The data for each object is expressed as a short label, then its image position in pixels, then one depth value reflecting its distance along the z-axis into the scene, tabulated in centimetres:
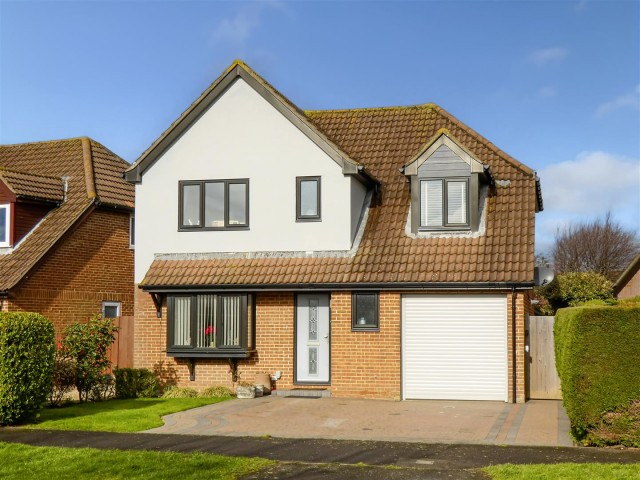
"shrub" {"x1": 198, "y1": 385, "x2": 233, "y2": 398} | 2127
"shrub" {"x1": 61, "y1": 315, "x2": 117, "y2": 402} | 1941
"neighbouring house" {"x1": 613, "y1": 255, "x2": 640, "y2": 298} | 4459
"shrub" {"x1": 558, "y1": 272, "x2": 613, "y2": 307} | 2978
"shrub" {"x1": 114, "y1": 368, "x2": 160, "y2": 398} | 2142
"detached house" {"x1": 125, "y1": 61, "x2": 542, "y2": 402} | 2025
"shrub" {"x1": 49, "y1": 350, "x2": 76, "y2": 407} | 1909
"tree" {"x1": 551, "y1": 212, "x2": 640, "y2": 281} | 6819
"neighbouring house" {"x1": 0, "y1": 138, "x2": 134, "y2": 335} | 2427
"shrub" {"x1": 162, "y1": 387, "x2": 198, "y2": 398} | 2127
